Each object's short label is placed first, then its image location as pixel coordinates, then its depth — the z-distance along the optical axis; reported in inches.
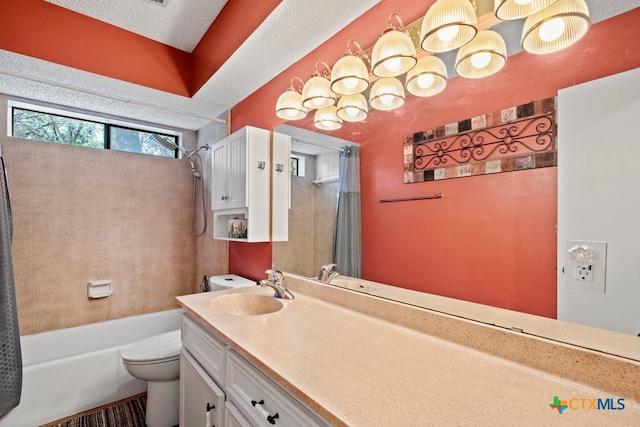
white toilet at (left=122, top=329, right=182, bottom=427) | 72.9
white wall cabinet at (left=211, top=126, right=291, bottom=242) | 79.7
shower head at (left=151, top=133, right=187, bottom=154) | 113.6
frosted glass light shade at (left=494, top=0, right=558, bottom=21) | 35.3
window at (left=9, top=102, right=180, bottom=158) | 95.9
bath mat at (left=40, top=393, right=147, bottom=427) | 78.3
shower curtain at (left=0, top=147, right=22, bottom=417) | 71.5
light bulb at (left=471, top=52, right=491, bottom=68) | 40.0
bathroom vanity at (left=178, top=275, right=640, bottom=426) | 25.4
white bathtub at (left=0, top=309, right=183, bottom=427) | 76.8
